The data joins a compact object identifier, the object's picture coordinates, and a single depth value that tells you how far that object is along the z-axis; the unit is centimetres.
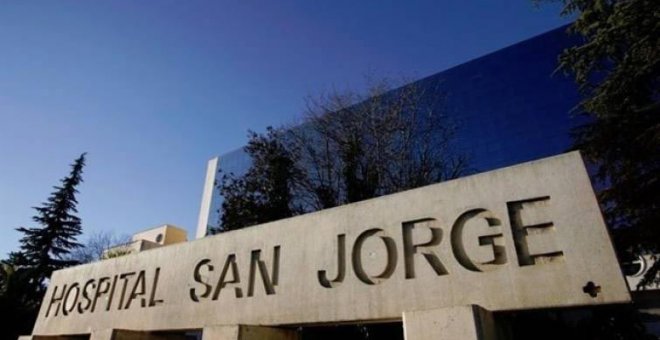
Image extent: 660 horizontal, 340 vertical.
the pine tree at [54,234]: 2238
